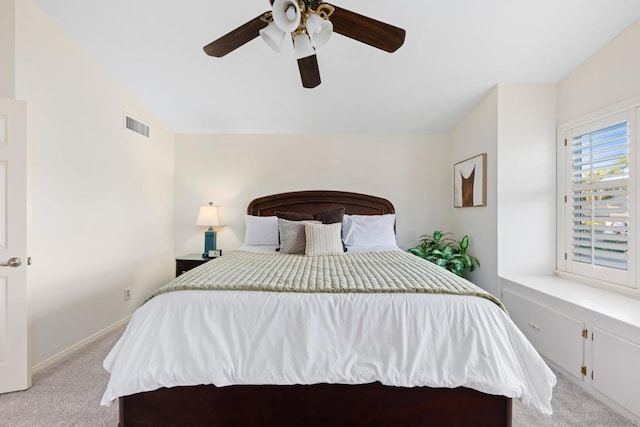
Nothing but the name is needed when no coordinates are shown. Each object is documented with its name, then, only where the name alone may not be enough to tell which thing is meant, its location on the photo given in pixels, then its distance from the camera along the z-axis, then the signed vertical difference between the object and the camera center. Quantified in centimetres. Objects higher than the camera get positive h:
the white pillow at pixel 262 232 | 348 -23
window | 221 +11
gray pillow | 303 -26
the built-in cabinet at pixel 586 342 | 172 -86
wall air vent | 314 +93
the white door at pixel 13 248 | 193 -23
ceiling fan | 155 +103
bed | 142 -78
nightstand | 352 -60
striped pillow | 292 -27
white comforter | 141 -63
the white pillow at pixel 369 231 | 344 -21
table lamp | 371 -12
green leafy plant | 331 -45
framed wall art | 313 +35
